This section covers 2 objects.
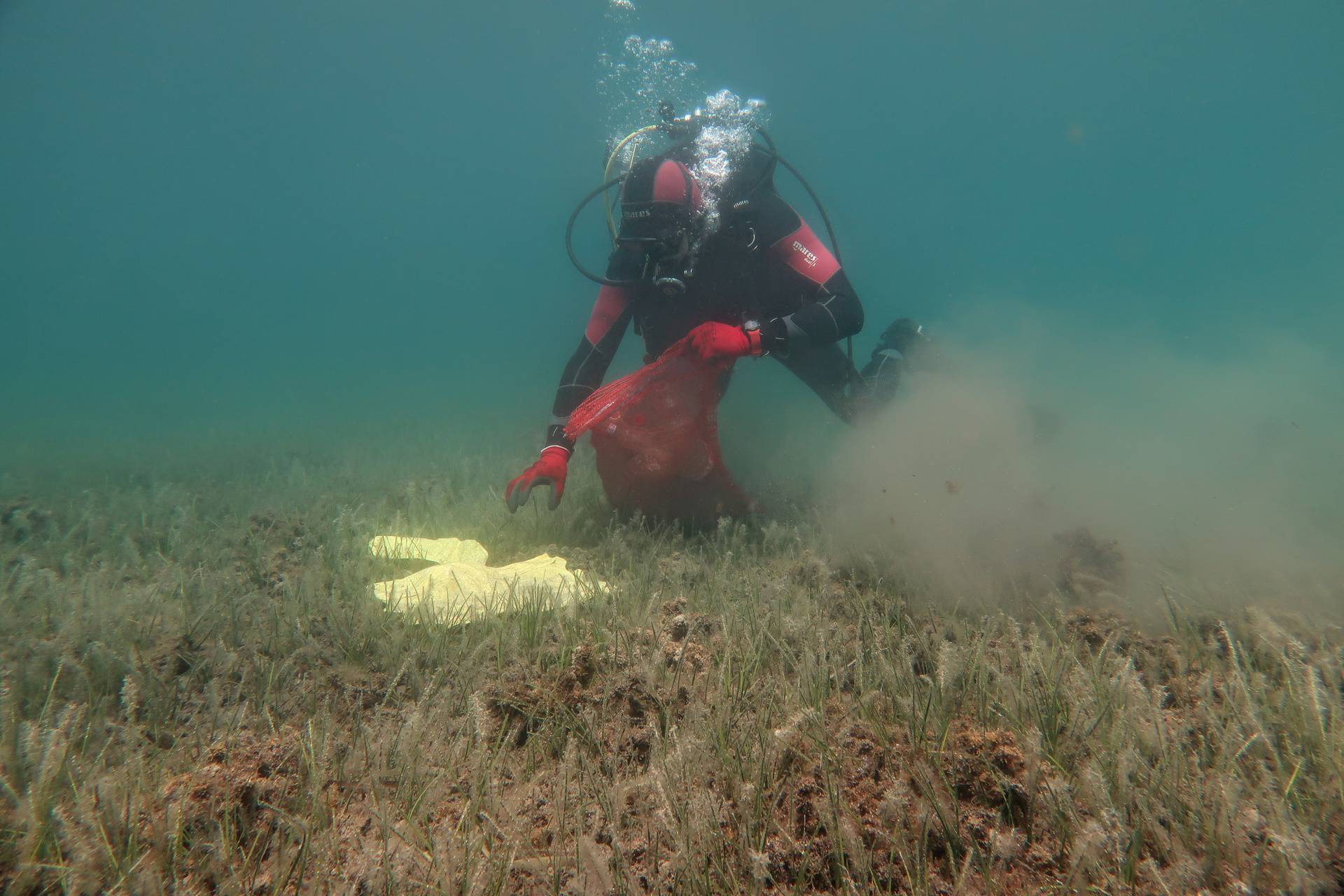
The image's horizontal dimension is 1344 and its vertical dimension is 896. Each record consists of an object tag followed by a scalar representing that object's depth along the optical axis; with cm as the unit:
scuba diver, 458
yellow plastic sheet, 228
